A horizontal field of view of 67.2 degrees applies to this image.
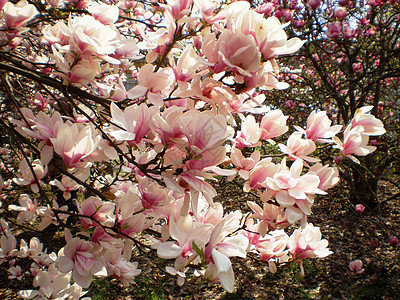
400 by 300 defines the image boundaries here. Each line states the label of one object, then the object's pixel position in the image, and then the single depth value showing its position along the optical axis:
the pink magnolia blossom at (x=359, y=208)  3.58
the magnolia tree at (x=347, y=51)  3.36
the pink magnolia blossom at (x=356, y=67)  4.69
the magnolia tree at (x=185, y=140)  0.76
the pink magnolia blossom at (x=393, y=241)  2.95
